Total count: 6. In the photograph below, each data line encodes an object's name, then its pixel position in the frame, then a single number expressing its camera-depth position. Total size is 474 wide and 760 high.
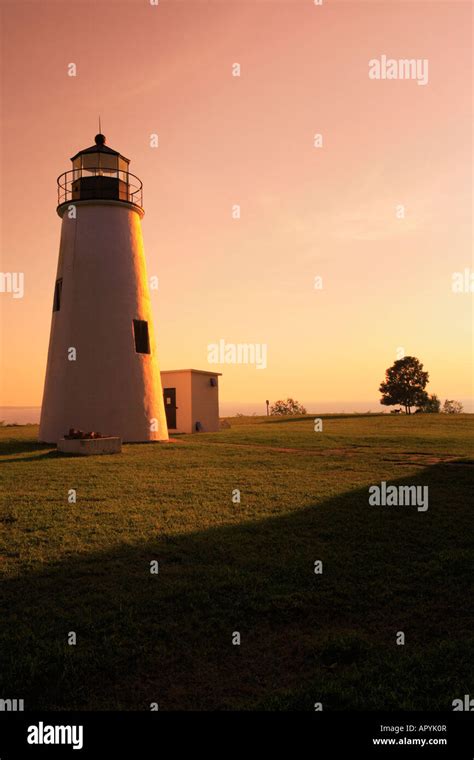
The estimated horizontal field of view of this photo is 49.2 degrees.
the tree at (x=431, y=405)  59.19
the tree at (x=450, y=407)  59.96
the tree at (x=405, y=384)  60.19
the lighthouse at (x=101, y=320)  21.86
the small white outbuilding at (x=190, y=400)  30.44
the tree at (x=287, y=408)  61.38
